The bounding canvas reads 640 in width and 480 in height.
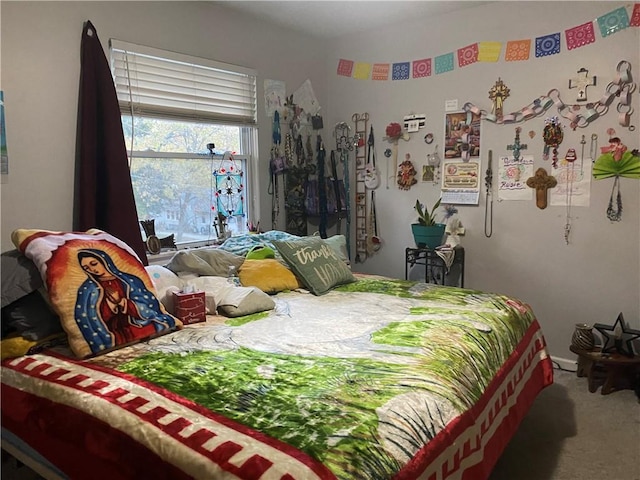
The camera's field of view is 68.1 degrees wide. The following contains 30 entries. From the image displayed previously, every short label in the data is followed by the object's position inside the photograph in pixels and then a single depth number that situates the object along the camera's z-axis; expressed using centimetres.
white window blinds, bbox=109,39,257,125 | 275
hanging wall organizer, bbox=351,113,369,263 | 392
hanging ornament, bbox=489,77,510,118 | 321
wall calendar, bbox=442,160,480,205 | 339
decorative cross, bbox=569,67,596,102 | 289
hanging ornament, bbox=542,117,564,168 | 302
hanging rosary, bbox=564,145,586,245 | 299
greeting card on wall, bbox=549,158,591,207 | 296
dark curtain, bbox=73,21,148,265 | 252
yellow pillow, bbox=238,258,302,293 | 258
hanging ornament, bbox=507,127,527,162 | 317
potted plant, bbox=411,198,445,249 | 337
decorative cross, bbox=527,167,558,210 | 309
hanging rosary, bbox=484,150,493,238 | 332
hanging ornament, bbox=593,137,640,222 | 279
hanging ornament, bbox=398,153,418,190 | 368
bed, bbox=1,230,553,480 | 114
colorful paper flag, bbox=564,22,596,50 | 287
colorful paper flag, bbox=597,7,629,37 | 275
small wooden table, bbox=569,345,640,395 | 271
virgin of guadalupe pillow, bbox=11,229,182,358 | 171
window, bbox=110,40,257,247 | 283
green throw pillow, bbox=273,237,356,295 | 265
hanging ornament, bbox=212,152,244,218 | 339
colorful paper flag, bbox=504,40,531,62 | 311
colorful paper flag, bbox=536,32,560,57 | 299
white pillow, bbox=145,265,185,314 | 214
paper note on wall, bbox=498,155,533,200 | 317
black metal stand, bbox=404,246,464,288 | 344
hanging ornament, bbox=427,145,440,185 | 354
